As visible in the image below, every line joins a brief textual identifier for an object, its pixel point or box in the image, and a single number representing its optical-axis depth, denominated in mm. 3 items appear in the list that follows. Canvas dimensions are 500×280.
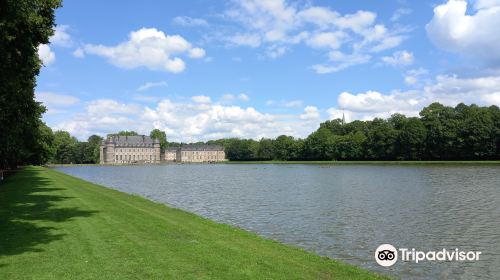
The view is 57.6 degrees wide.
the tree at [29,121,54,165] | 69212
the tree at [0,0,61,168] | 16328
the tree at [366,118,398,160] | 150500
